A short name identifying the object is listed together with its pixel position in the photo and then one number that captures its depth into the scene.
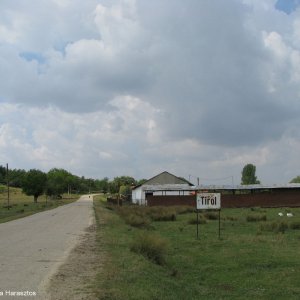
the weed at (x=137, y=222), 29.84
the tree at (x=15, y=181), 194.62
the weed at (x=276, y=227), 25.17
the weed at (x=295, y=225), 26.56
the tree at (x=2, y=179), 194.18
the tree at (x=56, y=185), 116.07
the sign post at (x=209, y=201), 21.23
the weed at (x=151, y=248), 14.44
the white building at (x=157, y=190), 77.81
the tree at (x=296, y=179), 129.79
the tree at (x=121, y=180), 179.51
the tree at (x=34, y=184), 105.88
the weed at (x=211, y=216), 37.62
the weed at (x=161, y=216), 37.91
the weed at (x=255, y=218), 34.19
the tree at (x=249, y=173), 136.50
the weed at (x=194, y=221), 32.15
